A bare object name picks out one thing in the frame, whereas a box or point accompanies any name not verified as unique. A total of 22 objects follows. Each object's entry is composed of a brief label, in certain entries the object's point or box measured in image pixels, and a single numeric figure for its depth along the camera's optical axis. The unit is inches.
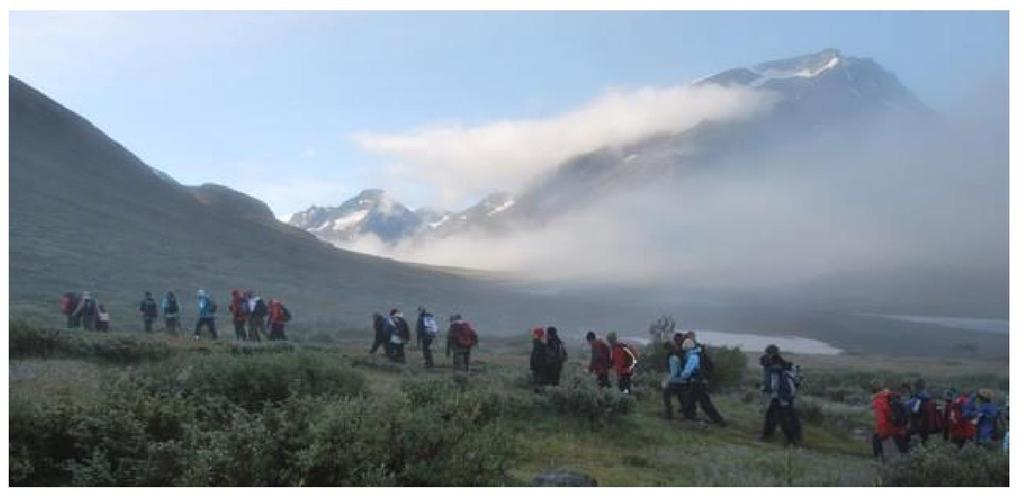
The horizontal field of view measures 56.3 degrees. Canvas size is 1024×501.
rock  336.5
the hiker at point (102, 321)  1015.6
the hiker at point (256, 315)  929.5
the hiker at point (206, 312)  942.4
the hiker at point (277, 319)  929.5
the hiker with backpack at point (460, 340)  772.0
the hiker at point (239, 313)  936.9
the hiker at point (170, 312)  1017.5
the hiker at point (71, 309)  1027.3
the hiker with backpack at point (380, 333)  837.2
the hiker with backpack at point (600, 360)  650.2
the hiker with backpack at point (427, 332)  794.8
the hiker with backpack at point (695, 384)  586.6
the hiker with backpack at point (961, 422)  561.0
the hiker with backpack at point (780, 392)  553.6
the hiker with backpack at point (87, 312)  1019.9
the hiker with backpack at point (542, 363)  641.6
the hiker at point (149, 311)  1060.8
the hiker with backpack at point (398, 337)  813.2
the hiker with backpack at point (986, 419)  541.6
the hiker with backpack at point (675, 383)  600.4
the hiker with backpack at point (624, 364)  639.1
